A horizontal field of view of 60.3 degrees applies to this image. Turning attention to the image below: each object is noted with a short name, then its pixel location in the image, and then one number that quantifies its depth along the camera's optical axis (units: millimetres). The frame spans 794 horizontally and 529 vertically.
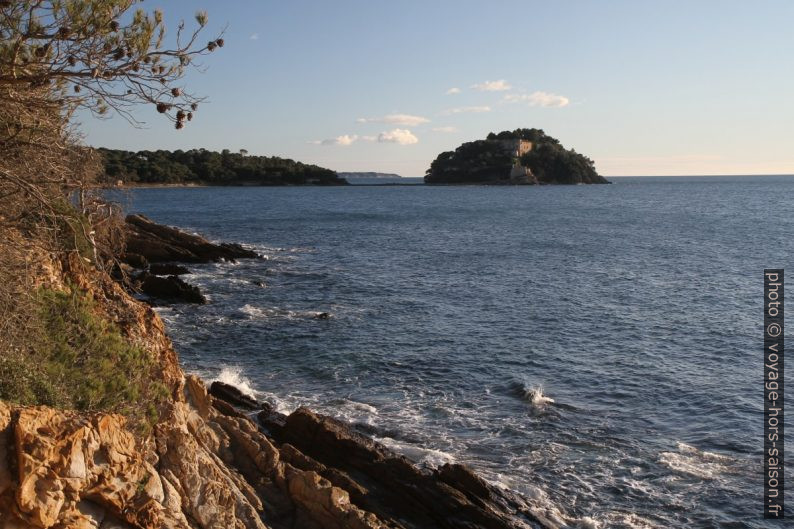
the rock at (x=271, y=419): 17016
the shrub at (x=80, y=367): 9180
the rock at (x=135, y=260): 40250
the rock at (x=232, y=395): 19156
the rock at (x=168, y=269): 40688
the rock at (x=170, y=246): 44844
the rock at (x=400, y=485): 13625
